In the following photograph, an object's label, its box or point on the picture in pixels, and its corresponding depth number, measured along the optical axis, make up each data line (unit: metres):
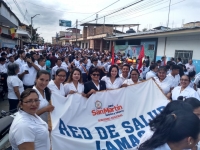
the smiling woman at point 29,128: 1.48
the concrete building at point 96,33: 23.69
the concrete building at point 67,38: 48.46
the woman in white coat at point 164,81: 3.68
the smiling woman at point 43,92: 2.46
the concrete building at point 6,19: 7.77
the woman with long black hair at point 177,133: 1.11
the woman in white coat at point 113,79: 3.72
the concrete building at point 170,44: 9.11
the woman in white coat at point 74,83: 3.23
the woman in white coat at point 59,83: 2.90
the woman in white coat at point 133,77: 3.74
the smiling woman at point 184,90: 3.08
